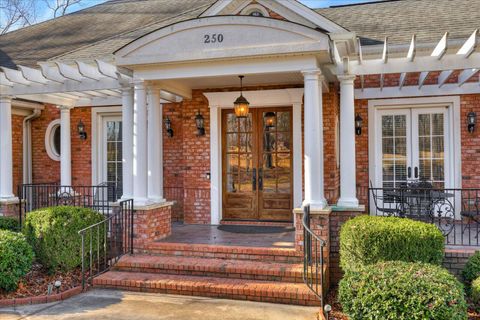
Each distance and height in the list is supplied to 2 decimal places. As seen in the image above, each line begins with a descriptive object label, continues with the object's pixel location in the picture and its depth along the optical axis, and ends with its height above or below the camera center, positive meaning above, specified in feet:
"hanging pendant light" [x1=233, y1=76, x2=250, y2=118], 26.43 +3.49
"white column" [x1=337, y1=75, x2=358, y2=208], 22.62 +0.82
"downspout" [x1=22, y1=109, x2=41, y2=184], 37.99 +1.39
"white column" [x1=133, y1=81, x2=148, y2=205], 24.23 +1.08
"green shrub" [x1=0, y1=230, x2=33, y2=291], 18.98 -4.19
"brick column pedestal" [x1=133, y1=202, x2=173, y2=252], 23.59 -3.41
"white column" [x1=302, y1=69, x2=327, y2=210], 21.31 +1.04
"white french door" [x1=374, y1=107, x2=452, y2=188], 30.17 +0.99
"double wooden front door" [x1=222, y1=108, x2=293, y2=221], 29.99 -0.19
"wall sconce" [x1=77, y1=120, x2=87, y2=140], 35.76 +2.84
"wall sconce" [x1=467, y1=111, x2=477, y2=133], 28.69 +2.65
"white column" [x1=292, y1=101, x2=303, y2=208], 29.01 +0.62
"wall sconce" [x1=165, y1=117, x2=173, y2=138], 33.22 +2.86
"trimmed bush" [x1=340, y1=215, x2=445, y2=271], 17.80 -3.43
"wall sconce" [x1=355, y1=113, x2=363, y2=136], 30.32 +2.63
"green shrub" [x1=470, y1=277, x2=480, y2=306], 16.93 -5.21
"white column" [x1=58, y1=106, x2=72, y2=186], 33.91 +1.44
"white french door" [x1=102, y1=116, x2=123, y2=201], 36.04 +1.23
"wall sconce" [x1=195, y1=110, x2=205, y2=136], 30.48 +2.80
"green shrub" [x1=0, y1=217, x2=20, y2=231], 25.70 -3.49
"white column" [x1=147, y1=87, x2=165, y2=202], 25.63 +1.13
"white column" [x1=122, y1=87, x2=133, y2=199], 25.27 +1.33
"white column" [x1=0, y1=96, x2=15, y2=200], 29.45 +1.31
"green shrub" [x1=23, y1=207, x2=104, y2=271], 21.27 -3.50
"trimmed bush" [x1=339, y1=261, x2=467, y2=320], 13.57 -4.37
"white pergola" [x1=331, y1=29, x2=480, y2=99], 20.54 +5.04
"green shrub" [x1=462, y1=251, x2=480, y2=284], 18.56 -4.76
